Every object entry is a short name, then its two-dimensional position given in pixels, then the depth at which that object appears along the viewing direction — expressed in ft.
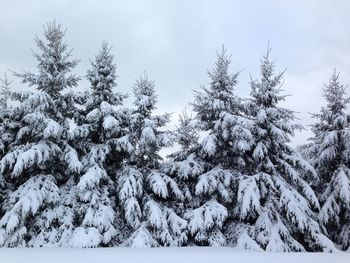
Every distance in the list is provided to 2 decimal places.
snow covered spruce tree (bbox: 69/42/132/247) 48.98
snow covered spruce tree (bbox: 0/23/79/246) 47.91
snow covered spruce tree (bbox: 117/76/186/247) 50.75
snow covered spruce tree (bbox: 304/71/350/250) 61.36
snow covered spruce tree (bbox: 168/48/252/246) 52.08
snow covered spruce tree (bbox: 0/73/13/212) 53.74
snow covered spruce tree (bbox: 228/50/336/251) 51.37
